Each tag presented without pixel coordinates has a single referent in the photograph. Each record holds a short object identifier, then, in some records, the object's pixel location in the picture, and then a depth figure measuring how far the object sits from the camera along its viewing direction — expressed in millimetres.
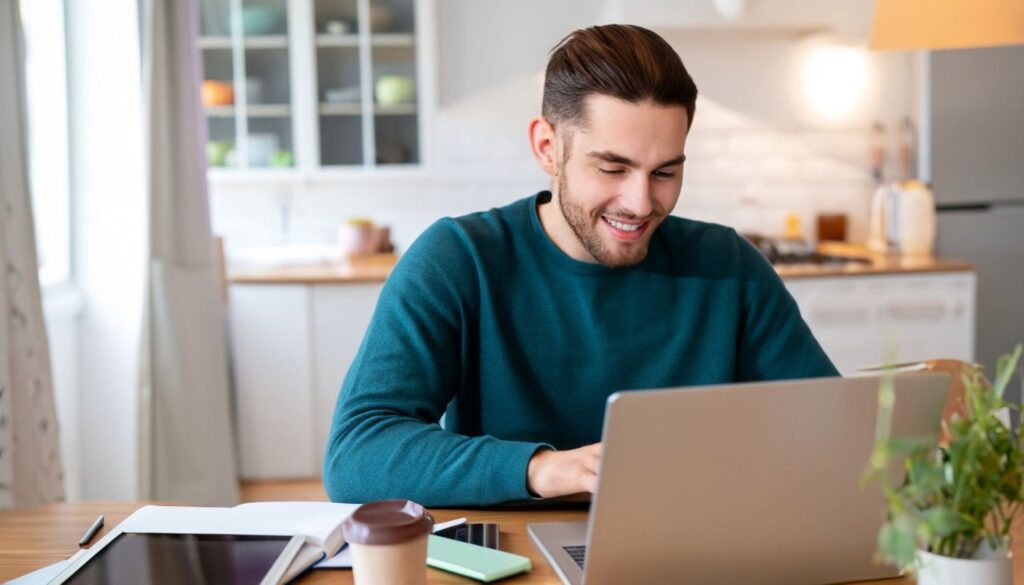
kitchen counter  3941
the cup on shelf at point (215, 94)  4398
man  1613
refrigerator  4262
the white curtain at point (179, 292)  3410
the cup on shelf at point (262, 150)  4438
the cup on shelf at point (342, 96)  4441
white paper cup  1080
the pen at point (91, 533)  1375
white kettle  4203
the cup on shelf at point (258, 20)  4367
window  3377
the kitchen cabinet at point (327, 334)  3996
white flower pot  954
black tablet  1178
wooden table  1245
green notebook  1229
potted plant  867
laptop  1025
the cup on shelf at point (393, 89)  4457
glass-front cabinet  4398
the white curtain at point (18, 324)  2348
